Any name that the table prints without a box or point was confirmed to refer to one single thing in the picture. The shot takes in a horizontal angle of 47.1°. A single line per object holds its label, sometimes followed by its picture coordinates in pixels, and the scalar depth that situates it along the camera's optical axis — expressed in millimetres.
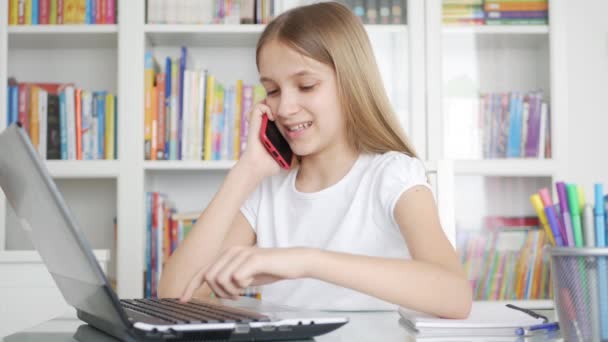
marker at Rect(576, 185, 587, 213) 735
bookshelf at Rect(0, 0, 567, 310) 2275
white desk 733
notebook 754
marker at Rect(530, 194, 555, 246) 773
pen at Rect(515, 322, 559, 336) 750
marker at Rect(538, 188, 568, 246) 755
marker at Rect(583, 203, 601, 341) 677
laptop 618
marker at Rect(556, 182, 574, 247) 741
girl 1258
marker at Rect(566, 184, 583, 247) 730
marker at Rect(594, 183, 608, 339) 674
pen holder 677
